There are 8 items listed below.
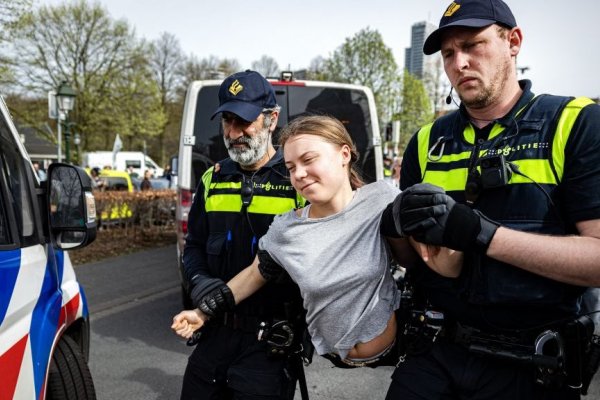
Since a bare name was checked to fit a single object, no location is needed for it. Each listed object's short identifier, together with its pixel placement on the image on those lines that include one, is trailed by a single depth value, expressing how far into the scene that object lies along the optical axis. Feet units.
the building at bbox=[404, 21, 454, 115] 90.99
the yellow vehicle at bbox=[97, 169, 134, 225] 33.45
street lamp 37.29
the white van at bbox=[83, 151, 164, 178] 101.09
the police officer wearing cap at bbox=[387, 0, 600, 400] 4.57
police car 5.15
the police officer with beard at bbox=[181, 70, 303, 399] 6.40
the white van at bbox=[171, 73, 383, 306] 15.84
